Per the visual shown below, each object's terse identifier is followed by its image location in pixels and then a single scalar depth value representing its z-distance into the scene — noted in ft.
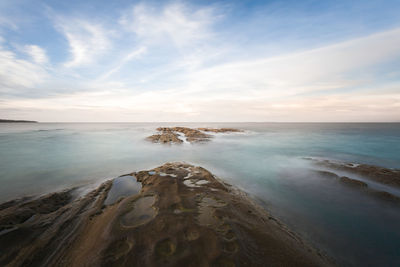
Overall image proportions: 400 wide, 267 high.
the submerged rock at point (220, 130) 140.32
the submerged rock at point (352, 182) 23.38
